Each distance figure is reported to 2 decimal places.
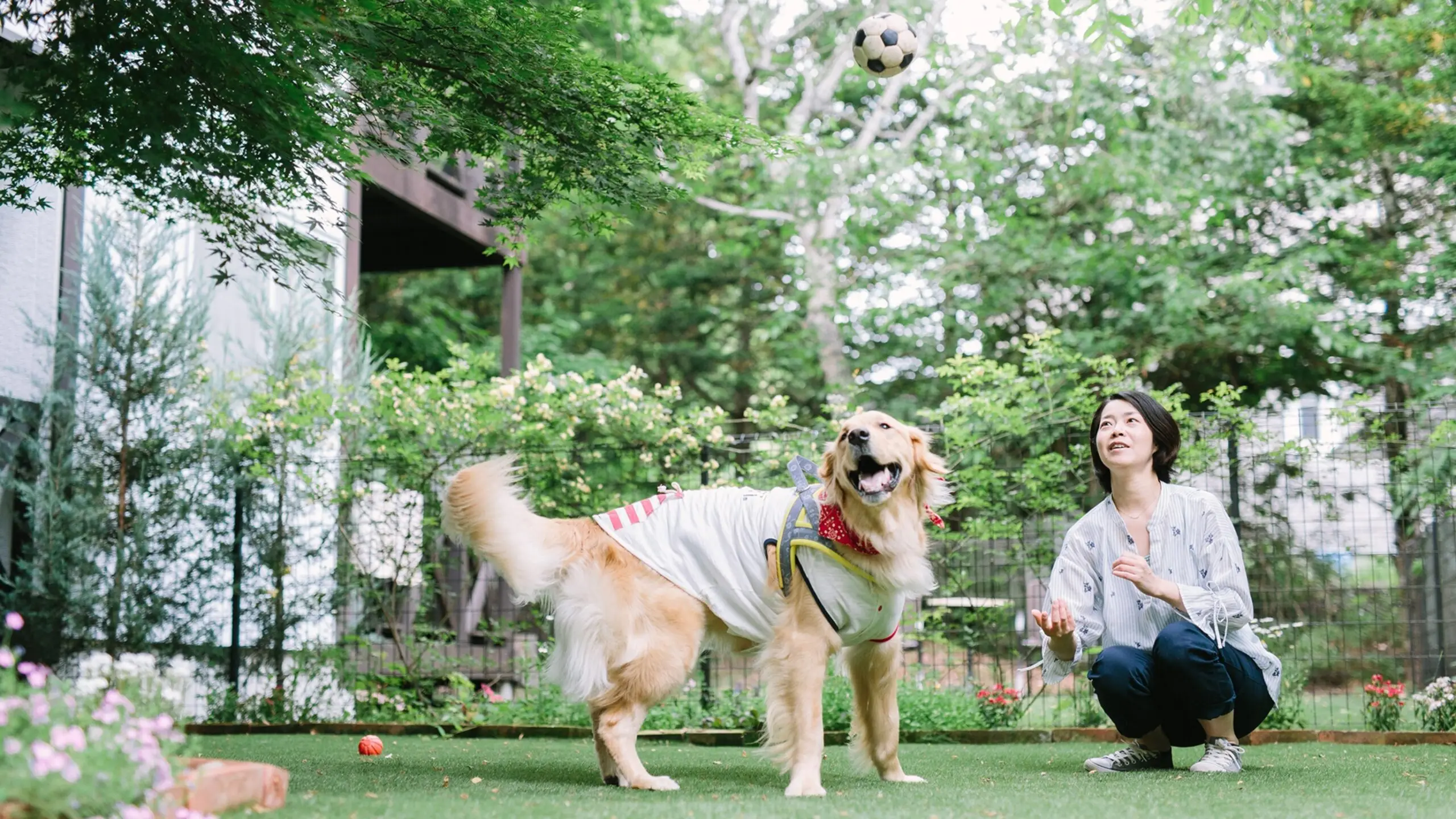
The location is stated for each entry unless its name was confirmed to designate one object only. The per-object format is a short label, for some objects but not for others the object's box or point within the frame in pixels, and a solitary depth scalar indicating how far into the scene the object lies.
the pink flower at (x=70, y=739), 2.02
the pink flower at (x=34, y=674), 2.13
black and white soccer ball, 6.66
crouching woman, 3.79
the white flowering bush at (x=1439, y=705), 5.79
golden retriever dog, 3.68
